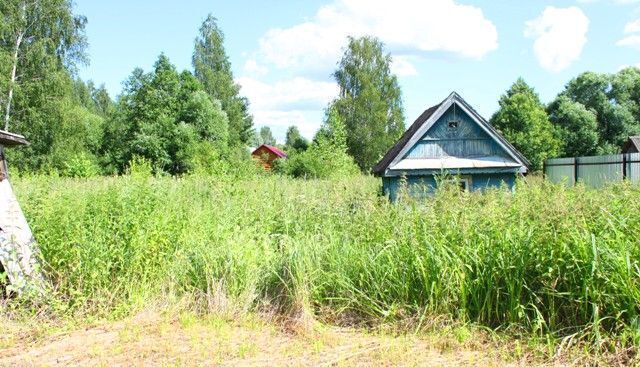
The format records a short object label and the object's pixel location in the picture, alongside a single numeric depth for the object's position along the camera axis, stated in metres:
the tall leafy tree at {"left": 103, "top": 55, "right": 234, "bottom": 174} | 38.41
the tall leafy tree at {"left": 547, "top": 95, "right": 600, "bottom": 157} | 44.00
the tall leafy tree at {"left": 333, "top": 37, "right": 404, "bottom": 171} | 45.44
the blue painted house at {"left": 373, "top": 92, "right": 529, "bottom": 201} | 15.66
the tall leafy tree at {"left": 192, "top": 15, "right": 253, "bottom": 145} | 48.09
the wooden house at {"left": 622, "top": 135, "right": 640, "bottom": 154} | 30.72
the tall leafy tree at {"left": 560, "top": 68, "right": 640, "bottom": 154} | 44.81
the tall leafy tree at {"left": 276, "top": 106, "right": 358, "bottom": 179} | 36.12
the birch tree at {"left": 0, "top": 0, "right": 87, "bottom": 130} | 25.73
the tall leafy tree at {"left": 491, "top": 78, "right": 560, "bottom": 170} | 39.12
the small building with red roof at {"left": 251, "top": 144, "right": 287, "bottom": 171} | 71.44
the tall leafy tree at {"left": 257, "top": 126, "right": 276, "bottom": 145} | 138.88
